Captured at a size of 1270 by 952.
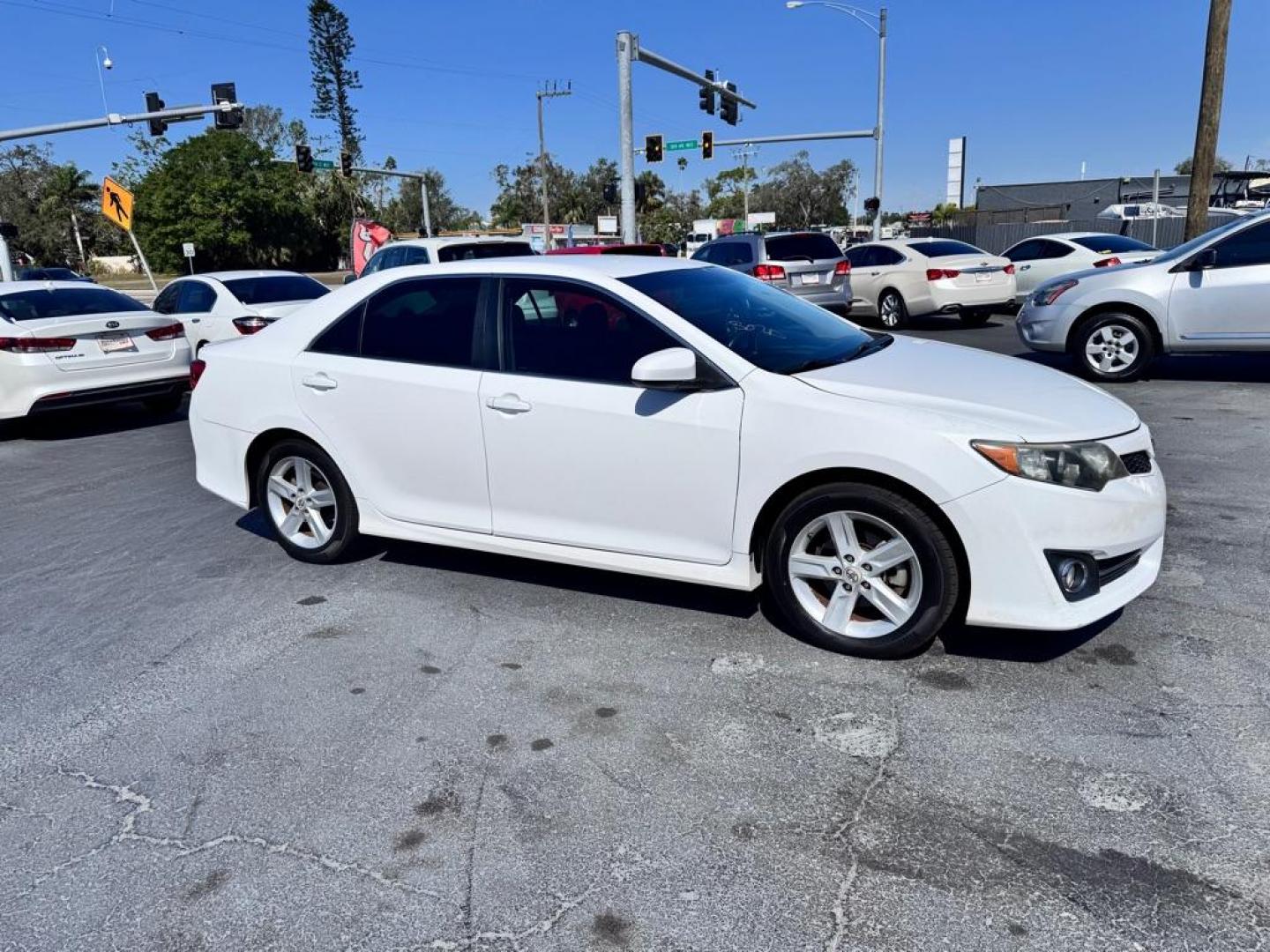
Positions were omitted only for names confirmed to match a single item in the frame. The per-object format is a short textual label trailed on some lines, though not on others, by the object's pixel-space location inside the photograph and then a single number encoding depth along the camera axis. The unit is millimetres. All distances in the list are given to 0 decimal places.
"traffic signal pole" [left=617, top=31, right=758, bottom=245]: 21656
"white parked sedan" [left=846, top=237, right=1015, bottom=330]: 15281
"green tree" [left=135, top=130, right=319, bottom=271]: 58500
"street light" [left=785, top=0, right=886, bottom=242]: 31484
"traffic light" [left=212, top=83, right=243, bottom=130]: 25172
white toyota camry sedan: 3520
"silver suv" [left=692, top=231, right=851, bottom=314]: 15102
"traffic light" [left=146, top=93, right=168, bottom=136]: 25141
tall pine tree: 59781
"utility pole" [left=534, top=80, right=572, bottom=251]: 50512
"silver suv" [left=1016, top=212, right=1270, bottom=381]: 8945
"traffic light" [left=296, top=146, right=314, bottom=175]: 32406
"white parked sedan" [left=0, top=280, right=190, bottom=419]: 8930
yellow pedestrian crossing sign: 19000
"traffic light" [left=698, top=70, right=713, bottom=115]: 27266
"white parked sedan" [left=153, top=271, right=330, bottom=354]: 11406
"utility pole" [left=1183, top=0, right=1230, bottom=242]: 15031
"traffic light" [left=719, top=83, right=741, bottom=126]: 28297
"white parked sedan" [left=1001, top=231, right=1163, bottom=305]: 15836
